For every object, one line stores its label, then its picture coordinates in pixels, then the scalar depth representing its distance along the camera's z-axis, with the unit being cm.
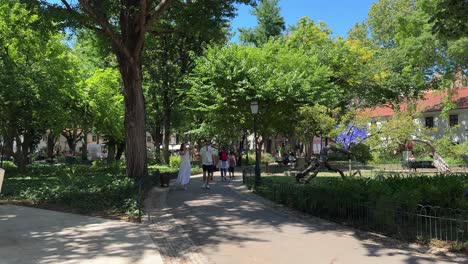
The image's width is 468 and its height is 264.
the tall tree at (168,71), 3183
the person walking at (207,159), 1734
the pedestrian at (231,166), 2532
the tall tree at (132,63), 1566
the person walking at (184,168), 1655
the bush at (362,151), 2159
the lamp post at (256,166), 1603
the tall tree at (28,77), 2056
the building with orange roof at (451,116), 5116
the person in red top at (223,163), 2344
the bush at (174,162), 3191
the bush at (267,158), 4102
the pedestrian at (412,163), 2952
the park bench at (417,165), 2963
